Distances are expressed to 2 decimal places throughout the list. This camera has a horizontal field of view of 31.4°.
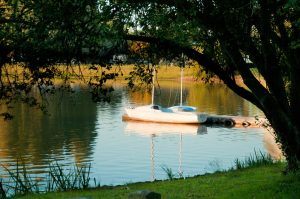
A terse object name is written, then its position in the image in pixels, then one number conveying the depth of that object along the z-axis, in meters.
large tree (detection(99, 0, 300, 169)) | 9.72
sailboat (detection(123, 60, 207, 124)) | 55.94
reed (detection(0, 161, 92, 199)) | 16.70
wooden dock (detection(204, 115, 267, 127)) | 53.78
